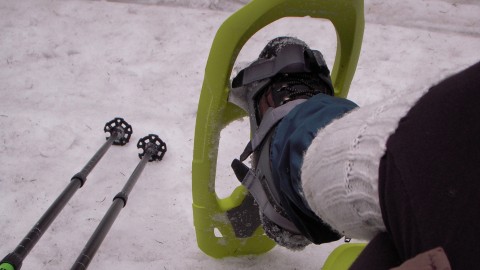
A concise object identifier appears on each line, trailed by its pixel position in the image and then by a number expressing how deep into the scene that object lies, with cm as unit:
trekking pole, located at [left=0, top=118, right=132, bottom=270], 113
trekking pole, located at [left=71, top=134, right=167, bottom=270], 125
